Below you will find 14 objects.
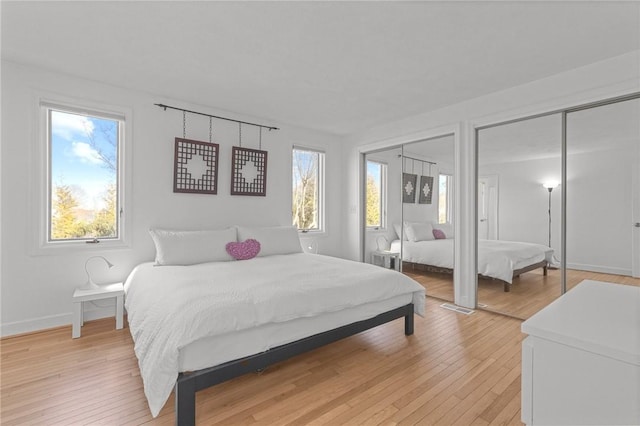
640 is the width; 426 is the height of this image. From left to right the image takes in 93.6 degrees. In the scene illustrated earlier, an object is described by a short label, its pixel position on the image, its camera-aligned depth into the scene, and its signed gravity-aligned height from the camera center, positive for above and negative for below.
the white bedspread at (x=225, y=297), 1.61 -0.58
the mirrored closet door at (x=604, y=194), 2.62 +0.19
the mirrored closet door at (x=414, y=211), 3.88 +0.03
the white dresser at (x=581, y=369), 0.70 -0.39
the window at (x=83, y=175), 3.05 +0.38
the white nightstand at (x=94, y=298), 2.74 -0.82
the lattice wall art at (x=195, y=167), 3.61 +0.56
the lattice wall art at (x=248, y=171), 4.04 +0.56
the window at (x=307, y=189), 4.88 +0.39
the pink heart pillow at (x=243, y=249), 3.36 -0.42
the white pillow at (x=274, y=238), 3.66 -0.33
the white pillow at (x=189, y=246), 3.05 -0.36
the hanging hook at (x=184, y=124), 3.69 +1.07
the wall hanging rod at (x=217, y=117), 3.54 +1.24
